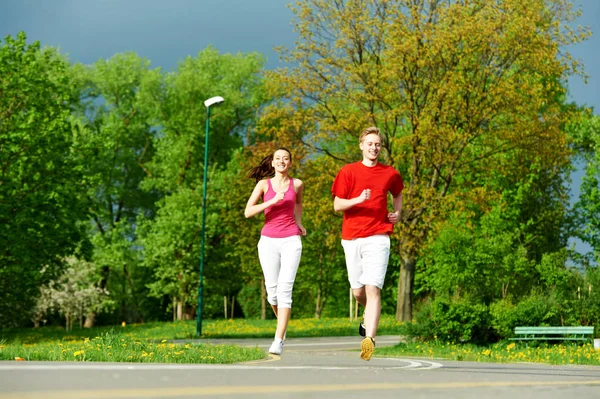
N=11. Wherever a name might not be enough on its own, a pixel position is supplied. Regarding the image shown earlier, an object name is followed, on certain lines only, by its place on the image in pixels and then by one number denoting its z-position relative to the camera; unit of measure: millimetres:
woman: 9164
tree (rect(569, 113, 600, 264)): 46378
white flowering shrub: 52188
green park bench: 17828
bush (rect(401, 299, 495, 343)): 18219
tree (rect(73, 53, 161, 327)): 50906
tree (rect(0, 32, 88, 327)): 29531
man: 8875
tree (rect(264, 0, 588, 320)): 28609
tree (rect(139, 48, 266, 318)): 46531
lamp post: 26734
